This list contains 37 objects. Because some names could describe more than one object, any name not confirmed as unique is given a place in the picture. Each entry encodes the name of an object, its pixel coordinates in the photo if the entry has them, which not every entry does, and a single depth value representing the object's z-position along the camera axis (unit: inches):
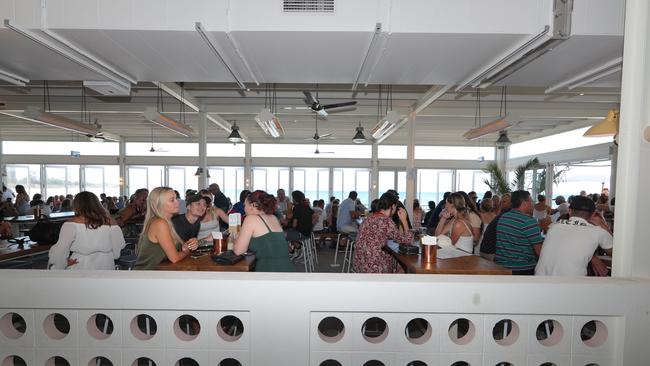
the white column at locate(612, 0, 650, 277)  56.1
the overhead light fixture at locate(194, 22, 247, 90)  105.1
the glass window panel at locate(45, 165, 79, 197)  592.1
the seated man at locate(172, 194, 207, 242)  139.0
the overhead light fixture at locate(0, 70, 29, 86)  143.5
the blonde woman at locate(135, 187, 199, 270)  104.7
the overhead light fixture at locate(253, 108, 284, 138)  215.0
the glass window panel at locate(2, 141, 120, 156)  580.4
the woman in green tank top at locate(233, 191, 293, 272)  110.0
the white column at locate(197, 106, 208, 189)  347.9
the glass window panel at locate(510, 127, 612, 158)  404.2
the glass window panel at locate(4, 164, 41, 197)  610.5
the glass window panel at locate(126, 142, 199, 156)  580.4
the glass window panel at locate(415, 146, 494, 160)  587.5
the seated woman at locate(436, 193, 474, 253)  132.2
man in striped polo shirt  121.3
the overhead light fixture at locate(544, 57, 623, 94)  127.3
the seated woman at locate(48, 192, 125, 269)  104.6
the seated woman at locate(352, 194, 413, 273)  134.6
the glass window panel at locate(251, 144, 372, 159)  577.0
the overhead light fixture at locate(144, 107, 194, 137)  205.9
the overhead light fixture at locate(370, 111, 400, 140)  222.5
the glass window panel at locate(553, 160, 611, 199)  406.0
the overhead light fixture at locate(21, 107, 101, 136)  200.2
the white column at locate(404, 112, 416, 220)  328.2
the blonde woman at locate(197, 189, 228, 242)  161.6
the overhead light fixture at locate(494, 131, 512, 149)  283.7
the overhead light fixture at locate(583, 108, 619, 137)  117.7
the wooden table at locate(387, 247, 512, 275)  101.0
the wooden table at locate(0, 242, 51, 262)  129.8
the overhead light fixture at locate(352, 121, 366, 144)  314.9
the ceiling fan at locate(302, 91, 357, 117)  220.4
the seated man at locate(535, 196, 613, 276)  99.1
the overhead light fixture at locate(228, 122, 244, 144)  323.3
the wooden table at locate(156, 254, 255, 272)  103.4
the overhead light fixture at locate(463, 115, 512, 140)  209.5
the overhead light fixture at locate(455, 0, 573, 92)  104.2
